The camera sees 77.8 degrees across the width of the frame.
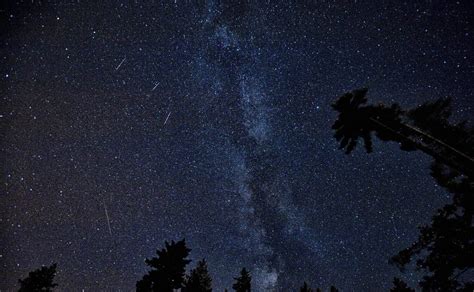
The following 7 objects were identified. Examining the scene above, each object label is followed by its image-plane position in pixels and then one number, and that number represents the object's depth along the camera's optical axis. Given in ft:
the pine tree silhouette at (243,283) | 76.54
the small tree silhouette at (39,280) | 68.49
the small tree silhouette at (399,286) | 67.21
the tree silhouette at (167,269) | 51.03
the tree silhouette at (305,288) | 75.31
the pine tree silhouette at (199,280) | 65.46
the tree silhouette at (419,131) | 25.57
